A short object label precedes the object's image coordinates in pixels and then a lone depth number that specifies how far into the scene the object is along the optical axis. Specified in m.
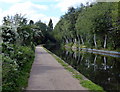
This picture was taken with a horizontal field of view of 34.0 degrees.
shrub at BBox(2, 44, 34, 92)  6.75
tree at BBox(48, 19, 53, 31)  110.61
